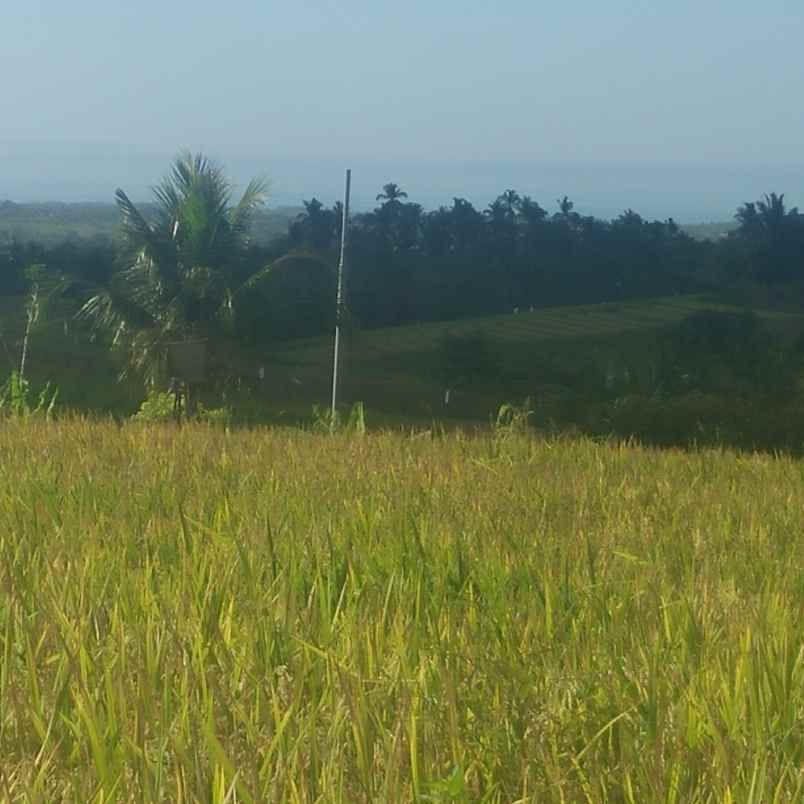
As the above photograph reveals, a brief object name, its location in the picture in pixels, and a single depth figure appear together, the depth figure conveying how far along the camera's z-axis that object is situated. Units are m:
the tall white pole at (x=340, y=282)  35.56
